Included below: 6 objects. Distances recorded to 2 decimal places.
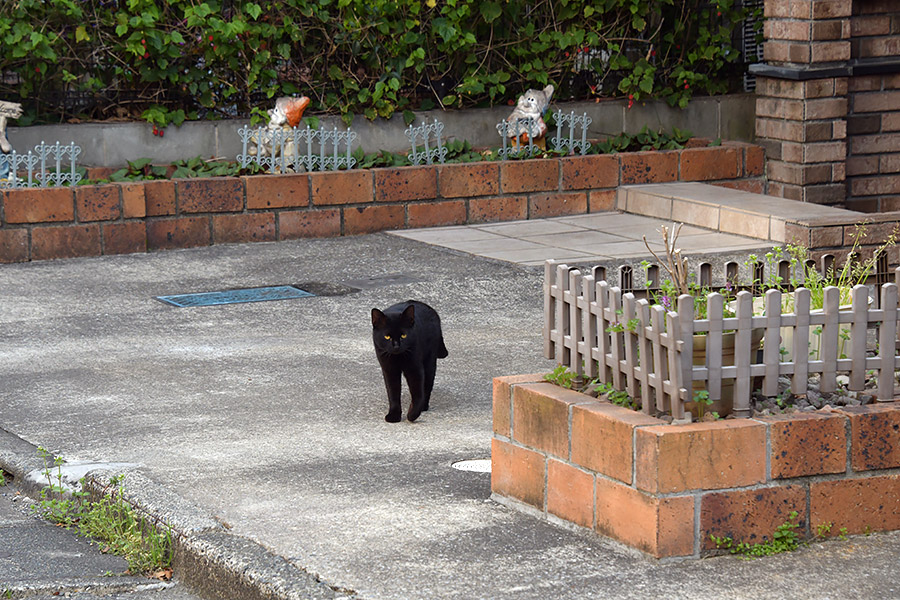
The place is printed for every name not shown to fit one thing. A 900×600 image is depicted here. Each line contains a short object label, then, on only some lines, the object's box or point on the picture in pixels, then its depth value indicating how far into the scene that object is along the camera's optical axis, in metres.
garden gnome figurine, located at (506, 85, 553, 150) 12.31
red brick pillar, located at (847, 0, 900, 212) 11.98
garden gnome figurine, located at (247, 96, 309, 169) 11.86
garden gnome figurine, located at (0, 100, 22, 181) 10.88
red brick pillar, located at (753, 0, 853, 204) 11.73
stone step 10.44
